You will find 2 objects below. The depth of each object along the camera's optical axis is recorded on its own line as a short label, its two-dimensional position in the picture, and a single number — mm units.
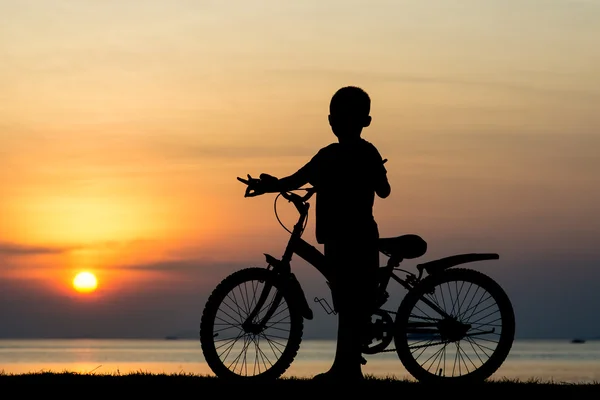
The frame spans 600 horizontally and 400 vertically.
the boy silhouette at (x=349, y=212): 9891
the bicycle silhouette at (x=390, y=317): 10516
